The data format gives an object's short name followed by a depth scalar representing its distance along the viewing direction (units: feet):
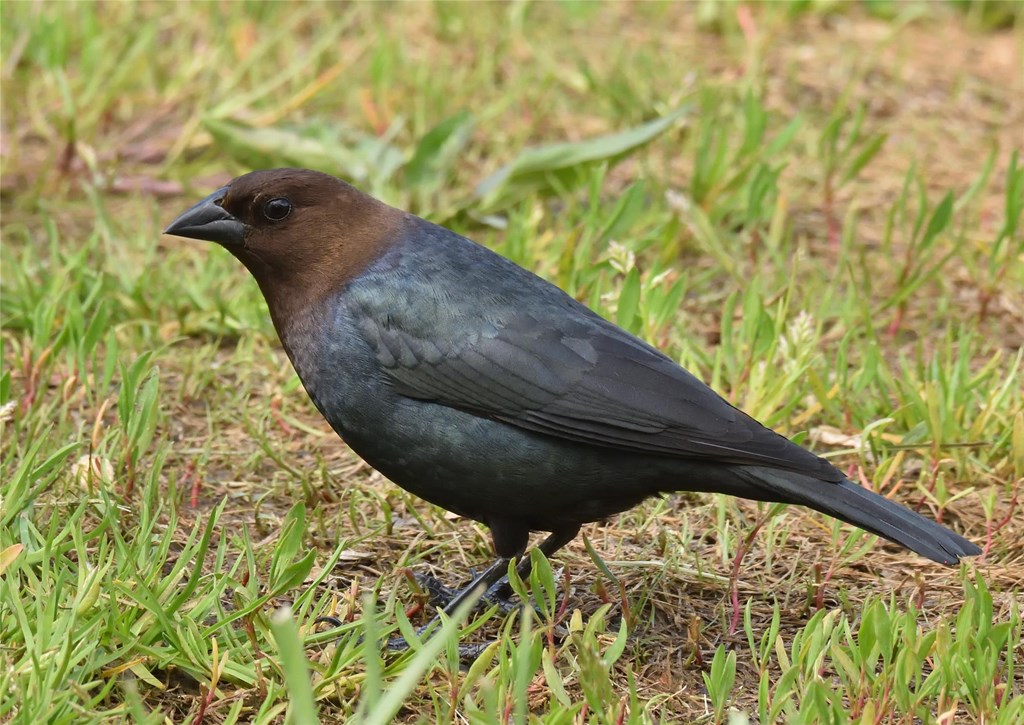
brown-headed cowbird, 21.83
